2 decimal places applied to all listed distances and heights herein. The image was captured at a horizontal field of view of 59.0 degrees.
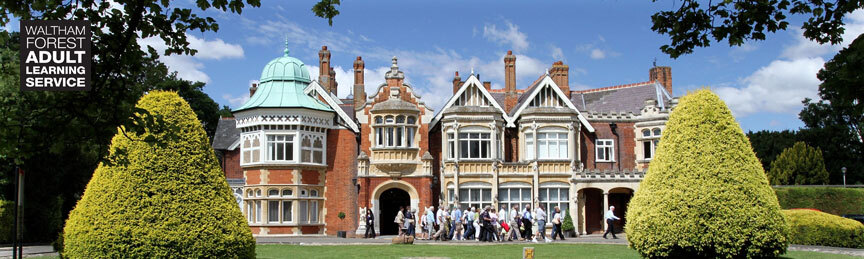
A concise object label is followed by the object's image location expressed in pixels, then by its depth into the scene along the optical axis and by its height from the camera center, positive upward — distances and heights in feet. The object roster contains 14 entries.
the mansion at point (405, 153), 119.14 +5.14
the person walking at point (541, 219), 105.60 -4.95
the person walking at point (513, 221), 105.29 -5.19
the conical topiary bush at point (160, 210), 50.62 -1.50
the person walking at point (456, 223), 104.88 -5.31
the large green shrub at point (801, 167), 198.80 +3.73
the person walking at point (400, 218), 107.14 -4.58
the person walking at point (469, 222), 103.93 -5.08
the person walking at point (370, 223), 111.65 -5.48
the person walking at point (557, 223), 104.17 -5.42
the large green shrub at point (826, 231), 84.94 -5.61
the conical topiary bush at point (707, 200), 57.47 -1.38
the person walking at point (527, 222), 103.50 -5.16
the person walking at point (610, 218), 106.42 -4.93
